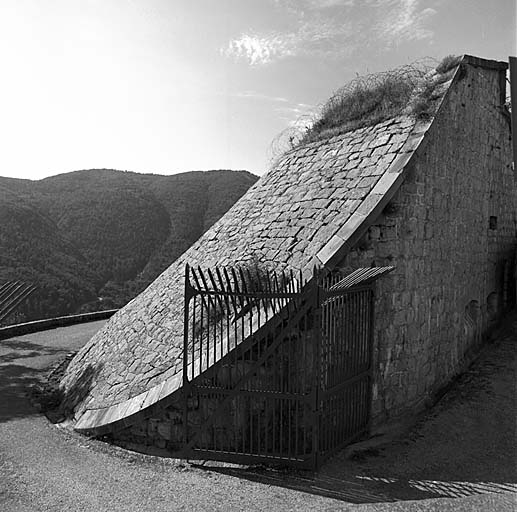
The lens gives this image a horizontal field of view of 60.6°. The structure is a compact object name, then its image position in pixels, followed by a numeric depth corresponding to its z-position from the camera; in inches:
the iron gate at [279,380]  219.0
